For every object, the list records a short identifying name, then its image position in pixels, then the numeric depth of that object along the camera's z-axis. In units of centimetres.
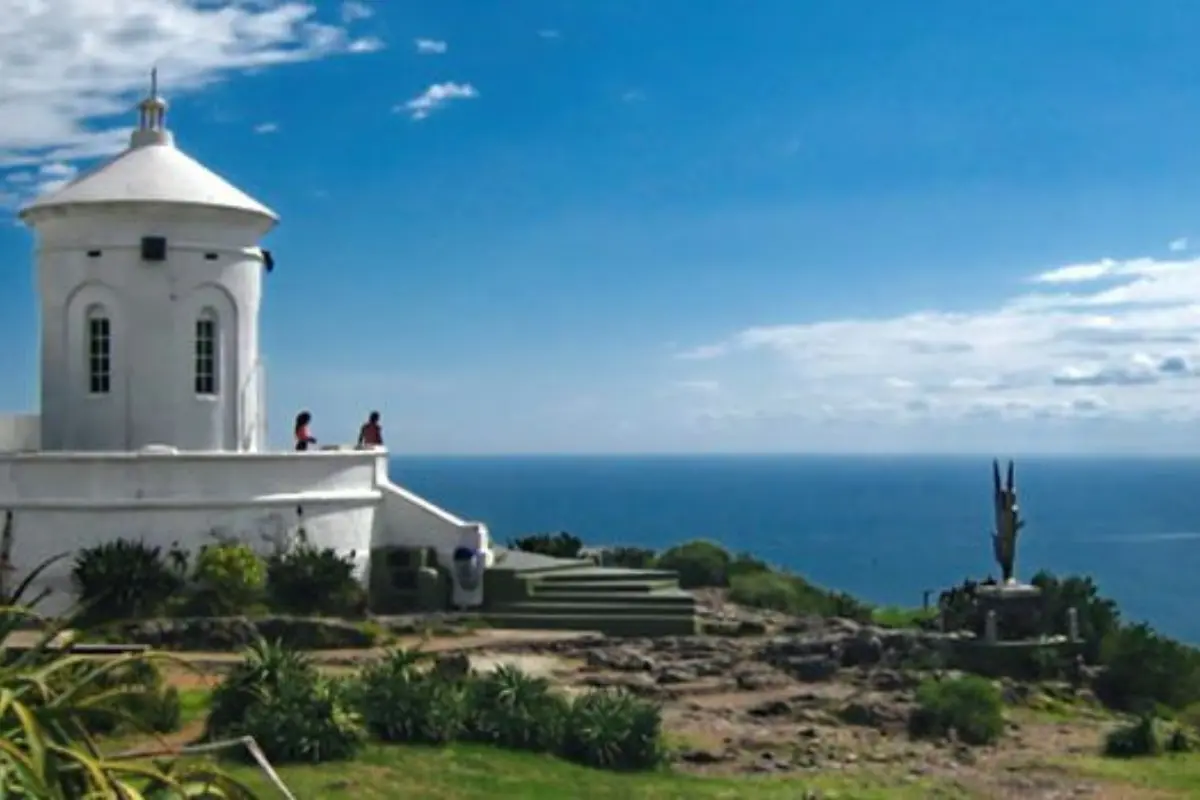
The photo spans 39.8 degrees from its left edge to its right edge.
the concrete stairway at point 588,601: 2558
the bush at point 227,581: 2444
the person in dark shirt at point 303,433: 2964
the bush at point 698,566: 3256
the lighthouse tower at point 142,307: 2772
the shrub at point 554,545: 3195
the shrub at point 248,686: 1684
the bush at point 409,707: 1741
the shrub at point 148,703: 1585
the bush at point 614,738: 1761
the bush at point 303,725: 1614
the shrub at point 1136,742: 2045
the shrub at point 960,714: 2097
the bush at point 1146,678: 2530
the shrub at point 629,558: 3400
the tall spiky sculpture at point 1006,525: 2778
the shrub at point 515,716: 1780
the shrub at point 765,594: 3066
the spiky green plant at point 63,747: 646
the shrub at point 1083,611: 2667
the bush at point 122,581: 2425
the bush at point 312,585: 2512
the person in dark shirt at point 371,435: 2980
